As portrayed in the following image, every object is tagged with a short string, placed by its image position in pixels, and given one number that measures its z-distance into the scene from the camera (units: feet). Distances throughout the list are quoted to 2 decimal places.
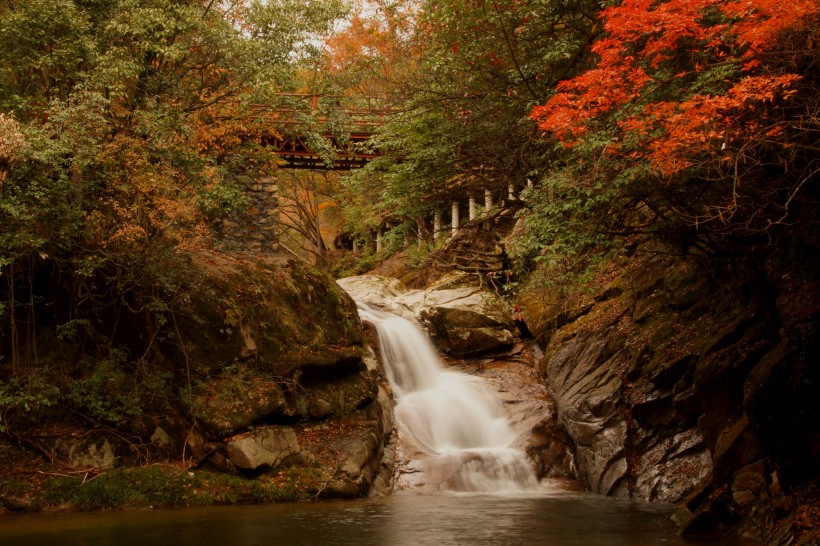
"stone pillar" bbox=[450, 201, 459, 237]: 79.58
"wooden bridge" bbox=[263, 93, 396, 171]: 49.26
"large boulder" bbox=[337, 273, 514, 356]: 54.19
